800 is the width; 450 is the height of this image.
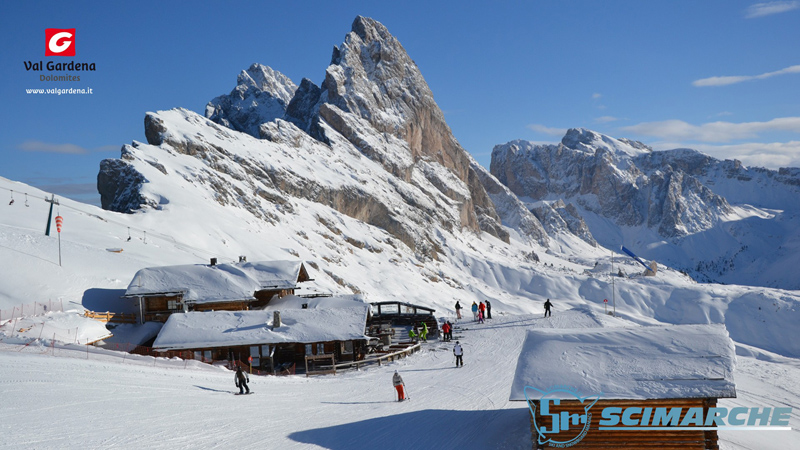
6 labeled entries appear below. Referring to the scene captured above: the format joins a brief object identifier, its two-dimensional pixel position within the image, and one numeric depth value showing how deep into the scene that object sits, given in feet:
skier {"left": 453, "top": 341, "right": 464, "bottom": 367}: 97.19
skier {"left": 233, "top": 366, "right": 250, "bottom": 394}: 75.15
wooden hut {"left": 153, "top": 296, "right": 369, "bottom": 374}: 102.17
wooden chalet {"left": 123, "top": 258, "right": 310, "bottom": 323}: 123.24
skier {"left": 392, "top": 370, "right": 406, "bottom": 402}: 73.56
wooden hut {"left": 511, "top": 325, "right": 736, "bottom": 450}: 51.34
